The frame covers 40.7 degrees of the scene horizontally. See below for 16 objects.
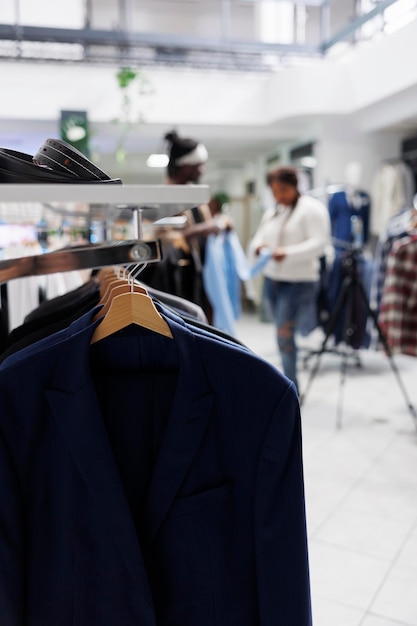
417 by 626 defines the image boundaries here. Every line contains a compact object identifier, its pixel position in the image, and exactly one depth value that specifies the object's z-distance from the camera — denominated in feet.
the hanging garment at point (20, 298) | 7.70
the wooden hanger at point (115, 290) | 3.59
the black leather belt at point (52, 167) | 2.78
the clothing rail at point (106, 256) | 3.33
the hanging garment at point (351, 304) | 15.34
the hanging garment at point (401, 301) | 11.07
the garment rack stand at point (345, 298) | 11.19
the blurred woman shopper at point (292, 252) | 12.60
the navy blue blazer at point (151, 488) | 3.20
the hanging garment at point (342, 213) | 22.62
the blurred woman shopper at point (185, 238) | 9.07
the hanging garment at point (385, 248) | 13.57
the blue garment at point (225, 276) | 10.34
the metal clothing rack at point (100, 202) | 2.64
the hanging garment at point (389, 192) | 24.09
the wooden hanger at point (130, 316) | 3.42
